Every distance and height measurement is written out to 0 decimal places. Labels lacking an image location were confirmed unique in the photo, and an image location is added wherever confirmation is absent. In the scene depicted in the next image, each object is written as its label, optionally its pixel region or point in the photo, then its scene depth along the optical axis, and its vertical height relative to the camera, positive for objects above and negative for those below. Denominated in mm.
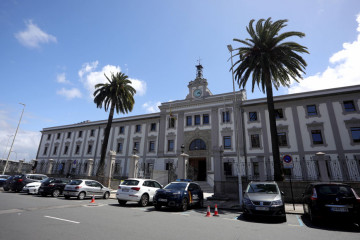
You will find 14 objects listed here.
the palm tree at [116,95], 26391 +11356
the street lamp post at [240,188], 12233 -322
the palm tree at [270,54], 17156 +11611
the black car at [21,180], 17344 -455
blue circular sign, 11331 +1563
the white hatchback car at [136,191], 11133 -710
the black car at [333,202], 6875 -552
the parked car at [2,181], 21547 -753
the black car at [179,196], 9664 -773
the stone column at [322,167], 13266 +1362
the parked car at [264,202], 7809 -729
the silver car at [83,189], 13430 -828
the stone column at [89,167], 25156 +1336
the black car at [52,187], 14719 -829
